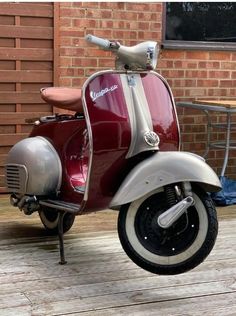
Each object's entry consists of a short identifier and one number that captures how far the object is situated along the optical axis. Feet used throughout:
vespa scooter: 9.90
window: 19.10
